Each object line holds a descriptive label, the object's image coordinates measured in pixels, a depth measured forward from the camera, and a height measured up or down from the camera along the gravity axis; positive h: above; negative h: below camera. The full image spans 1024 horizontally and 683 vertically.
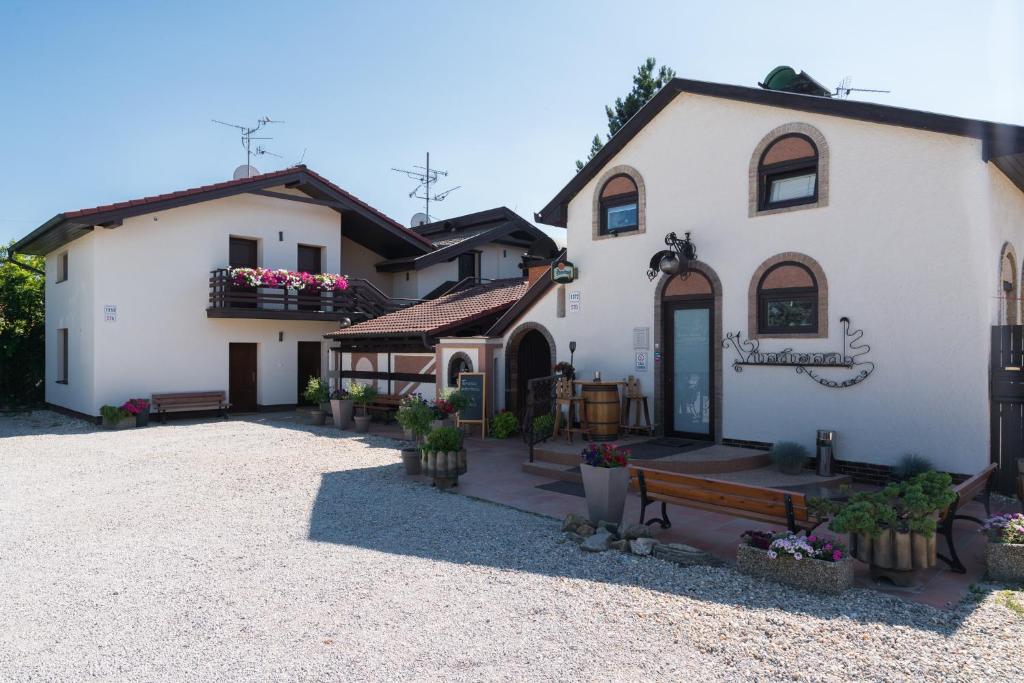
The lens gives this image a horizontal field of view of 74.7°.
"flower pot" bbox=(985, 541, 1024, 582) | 5.36 -1.77
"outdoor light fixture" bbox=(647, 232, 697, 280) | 10.63 +1.37
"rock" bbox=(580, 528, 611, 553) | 6.26 -1.88
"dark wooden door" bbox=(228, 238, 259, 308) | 17.67 +2.46
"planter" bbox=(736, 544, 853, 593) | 5.11 -1.80
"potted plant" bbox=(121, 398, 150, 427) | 16.03 -1.54
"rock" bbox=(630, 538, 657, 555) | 6.10 -1.86
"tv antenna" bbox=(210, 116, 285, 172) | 21.58 +6.66
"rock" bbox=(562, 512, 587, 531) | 6.80 -1.83
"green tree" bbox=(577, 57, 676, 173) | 22.30 +8.41
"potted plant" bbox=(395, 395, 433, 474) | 9.87 -1.18
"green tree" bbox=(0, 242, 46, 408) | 21.20 +0.36
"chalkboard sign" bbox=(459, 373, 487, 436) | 13.43 -1.01
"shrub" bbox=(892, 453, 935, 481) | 8.30 -1.55
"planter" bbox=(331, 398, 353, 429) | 15.53 -1.58
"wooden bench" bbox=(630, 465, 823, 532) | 5.70 -1.43
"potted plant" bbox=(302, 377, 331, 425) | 16.23 -1.26
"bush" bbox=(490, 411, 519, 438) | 13.34 -1.63
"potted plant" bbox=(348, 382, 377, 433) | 15.13 -1.24
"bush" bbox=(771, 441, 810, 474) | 8.91 -1.53
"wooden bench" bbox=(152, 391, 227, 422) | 16.81 -1.48
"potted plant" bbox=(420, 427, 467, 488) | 9.01 -1.53
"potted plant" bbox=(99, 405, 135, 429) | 15.66 -1.71
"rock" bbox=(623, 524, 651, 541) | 6.35 -1.80
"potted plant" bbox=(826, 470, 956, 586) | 5.29 -1.49
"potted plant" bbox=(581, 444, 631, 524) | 6.85 -1.43
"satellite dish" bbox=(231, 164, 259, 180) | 20.72 +5.36
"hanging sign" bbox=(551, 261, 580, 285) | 12.43 +1.32
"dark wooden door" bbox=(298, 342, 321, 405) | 19.86 -0.56
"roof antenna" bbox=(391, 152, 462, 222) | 28.69 +6.99
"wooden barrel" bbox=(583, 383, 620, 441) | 11.12 -1.13
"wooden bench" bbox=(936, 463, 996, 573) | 5.60 -1.45
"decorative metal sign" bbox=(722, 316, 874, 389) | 8.93 -0.22
